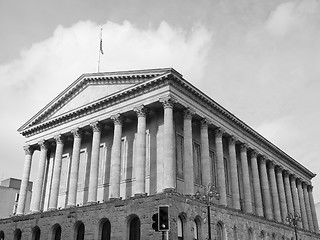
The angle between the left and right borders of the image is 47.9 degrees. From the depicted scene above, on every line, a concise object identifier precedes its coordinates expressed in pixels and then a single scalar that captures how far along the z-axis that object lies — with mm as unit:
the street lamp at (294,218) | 38019
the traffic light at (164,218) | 12860
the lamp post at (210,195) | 26609
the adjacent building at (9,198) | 72625
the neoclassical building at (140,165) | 31719
